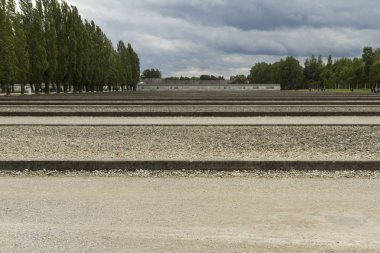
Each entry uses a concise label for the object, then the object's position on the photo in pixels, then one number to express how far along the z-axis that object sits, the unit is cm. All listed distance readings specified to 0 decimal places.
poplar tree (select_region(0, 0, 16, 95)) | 4369
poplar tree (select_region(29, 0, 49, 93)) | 5138
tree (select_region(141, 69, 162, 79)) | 19762
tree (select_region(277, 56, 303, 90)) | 14262
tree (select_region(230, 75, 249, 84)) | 17328
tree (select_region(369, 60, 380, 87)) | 9156
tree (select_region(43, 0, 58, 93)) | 5466
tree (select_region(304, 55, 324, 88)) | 14388
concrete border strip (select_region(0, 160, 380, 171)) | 824
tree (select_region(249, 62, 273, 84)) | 16205
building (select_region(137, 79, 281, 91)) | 11488
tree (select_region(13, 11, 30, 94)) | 4772
